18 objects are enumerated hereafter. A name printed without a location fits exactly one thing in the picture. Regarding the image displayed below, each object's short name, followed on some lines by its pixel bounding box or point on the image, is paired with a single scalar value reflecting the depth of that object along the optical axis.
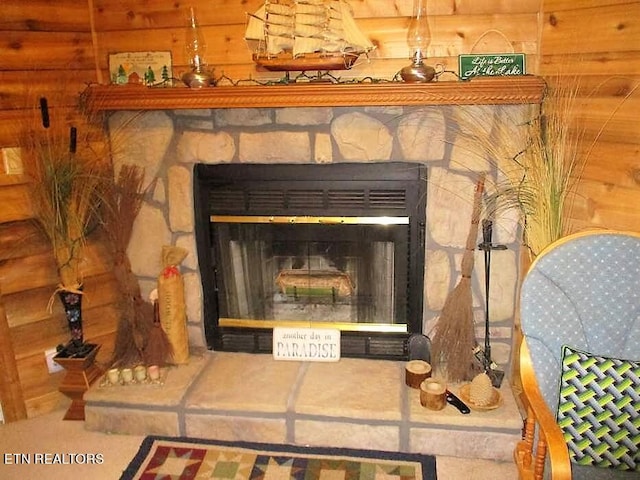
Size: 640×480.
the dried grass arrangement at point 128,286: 2.50
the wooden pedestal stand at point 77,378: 2.41
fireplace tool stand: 2.19
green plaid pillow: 1.53
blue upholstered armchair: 1.56
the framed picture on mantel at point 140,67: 2.44
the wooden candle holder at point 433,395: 2.18
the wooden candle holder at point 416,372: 2.32
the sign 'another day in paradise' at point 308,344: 2.56
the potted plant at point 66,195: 2.29
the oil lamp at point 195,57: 2.23
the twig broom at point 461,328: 2.36
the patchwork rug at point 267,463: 2.07
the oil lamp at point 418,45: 2.09
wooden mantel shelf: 2.06
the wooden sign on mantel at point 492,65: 2.19
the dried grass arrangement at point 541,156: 2.00
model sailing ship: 2.08
